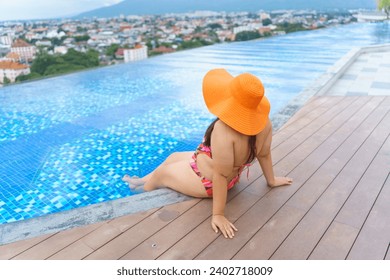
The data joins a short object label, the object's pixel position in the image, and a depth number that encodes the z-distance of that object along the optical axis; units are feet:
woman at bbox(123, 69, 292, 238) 5.56
